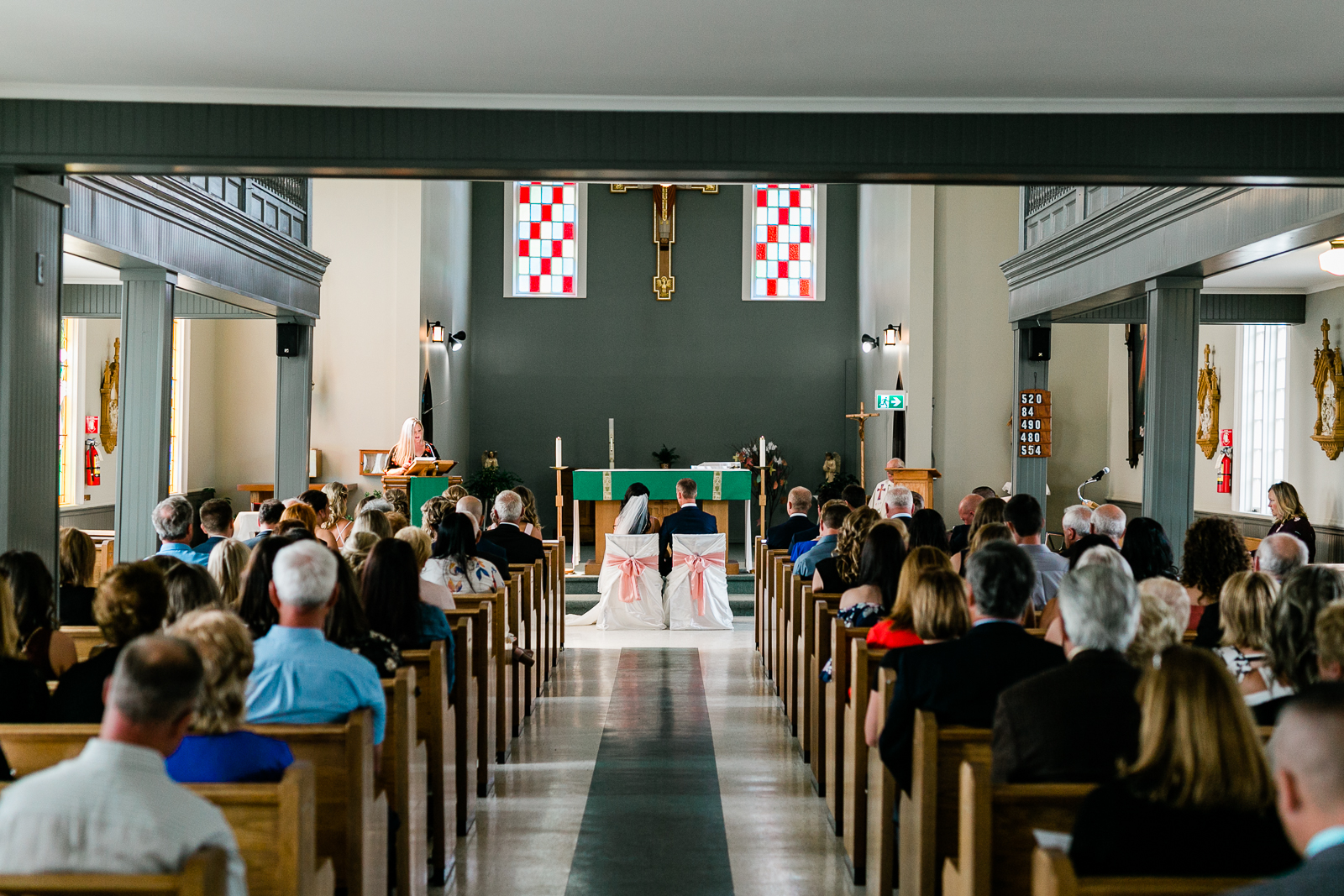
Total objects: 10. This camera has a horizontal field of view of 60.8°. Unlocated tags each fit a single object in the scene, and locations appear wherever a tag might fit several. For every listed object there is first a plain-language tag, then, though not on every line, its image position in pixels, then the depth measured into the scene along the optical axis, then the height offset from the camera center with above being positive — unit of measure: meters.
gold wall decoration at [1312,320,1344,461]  9.72 +0.52
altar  12.12 -0.48
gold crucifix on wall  16.45 +3.07
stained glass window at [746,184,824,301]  16.77 +2.95
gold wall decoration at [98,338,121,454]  11.84 +0.29
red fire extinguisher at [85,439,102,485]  11.82 -0.33
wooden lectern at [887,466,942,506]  12.55 -0.32
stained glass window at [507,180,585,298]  16.67 +2.87
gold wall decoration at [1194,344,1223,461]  11.91 +0.48
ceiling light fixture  6.91 +1.20
